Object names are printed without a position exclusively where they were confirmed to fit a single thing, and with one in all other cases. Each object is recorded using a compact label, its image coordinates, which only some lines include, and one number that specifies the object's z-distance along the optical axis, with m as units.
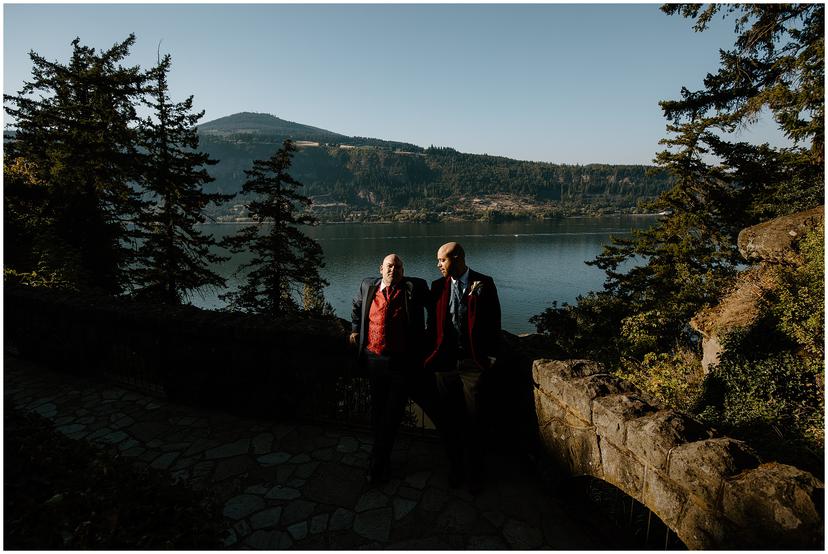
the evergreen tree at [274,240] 20.06
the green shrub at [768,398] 5.12
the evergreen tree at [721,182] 10.50
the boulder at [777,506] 2.00
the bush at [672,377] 8.26
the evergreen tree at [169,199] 17.36
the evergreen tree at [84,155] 15.29
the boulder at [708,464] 2.34
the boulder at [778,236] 9.93
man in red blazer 3.53
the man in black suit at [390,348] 3.63
